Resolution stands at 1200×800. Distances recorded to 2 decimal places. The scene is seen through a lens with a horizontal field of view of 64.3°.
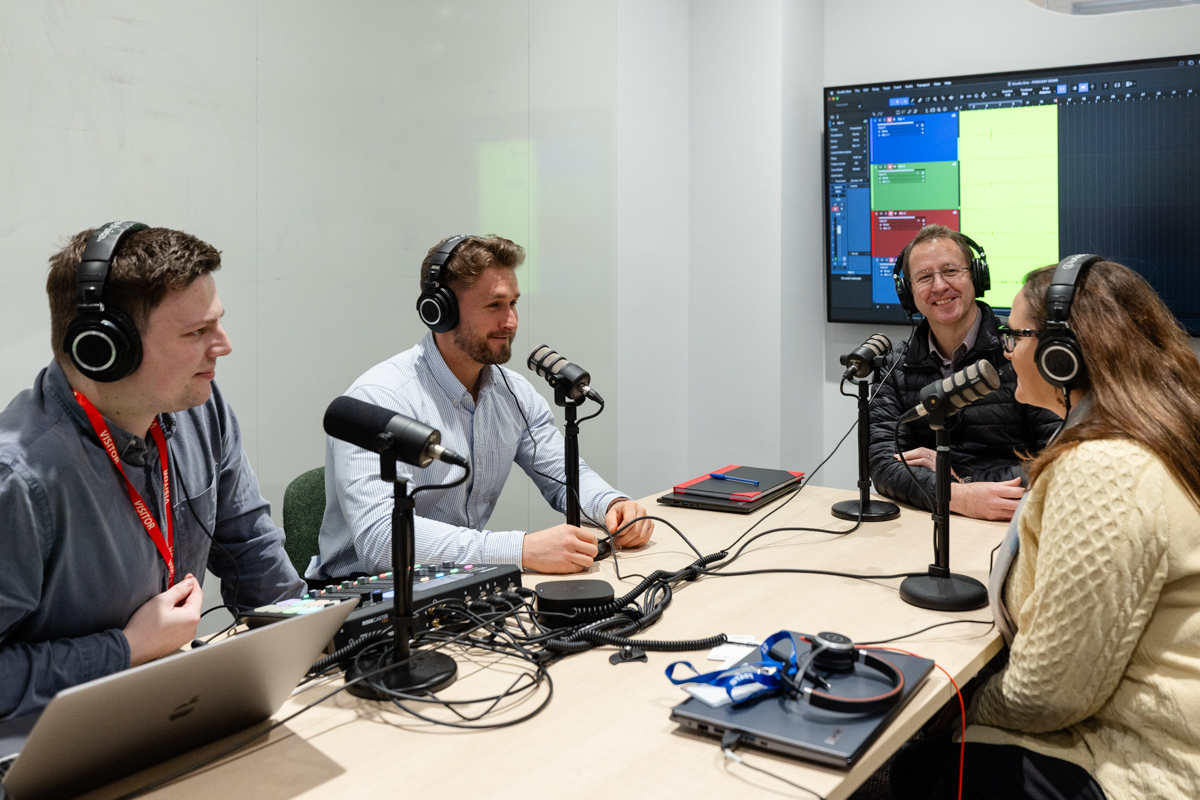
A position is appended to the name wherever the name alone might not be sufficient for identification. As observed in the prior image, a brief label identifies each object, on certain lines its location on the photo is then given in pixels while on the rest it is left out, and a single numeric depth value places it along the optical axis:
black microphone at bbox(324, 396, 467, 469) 1.30
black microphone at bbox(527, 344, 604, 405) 1.91
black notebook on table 2.43
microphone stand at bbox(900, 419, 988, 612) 1.69
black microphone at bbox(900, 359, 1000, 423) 1.76
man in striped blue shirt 1.92
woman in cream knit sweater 1.31
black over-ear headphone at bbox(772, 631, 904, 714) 1.22
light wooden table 1.09
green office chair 2.25
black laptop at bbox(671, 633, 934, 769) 1.13
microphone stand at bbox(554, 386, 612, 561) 1.94
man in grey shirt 1.28
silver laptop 0.96
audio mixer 1.43
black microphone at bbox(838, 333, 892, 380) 2.30
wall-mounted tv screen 3.38
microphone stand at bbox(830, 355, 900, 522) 2.34
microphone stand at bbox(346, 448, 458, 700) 1.32
